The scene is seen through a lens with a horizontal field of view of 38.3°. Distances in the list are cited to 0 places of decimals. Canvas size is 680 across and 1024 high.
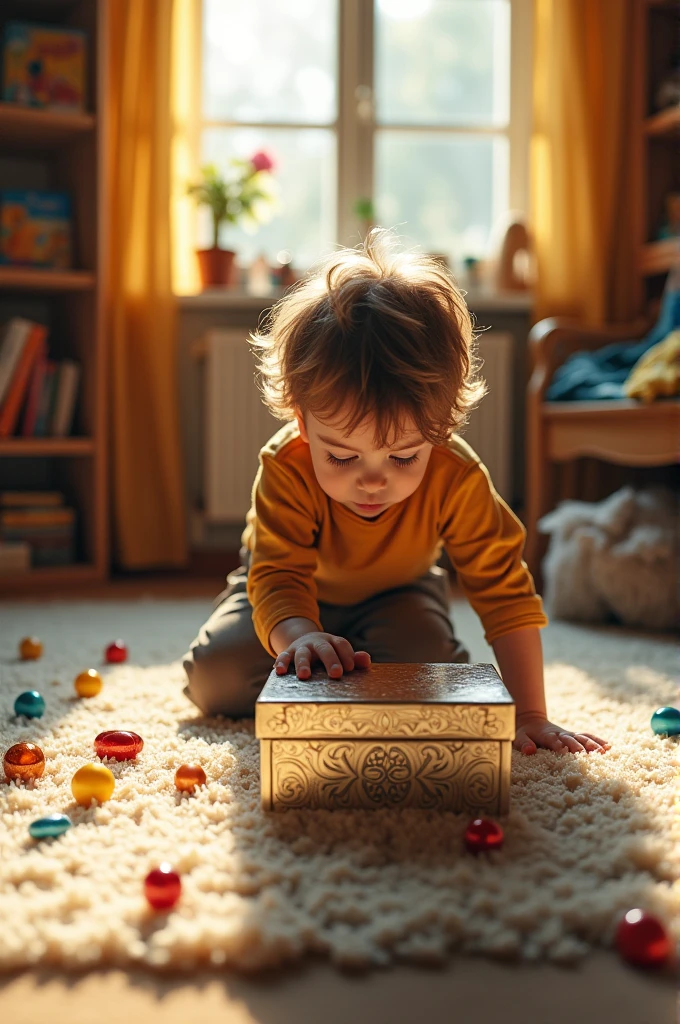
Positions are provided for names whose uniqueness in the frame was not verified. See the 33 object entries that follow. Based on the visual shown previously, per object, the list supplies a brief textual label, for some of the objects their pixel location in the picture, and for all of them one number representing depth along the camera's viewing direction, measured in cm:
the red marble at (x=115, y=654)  146
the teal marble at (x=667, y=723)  106
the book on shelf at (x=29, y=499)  230
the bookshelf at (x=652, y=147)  244
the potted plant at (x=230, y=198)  239
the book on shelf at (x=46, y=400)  229
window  259
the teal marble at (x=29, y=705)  113
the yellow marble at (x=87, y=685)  124
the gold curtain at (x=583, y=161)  246
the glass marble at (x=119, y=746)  97
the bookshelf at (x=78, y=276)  218
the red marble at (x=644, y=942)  61
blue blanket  209
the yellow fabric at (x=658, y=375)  179
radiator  242
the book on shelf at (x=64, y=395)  230
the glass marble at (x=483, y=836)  74
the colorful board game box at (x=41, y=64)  219
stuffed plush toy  177
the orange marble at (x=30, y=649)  147
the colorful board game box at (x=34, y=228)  226
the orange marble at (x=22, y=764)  91
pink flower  244
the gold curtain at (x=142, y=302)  233
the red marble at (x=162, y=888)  66
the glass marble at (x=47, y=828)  77
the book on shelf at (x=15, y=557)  222
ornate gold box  78
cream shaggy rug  62
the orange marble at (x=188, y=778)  88
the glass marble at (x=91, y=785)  85
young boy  91
